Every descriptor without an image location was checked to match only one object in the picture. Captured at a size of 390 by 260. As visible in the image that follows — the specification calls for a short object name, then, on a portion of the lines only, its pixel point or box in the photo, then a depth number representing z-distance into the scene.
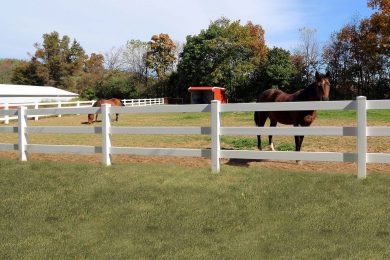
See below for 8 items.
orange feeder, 44.43
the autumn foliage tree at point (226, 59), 57.31
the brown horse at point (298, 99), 8.01
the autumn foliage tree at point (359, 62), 44.25
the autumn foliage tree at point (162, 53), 77.94
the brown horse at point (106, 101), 22.14
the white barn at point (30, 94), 58.00
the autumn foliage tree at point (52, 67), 83.94
